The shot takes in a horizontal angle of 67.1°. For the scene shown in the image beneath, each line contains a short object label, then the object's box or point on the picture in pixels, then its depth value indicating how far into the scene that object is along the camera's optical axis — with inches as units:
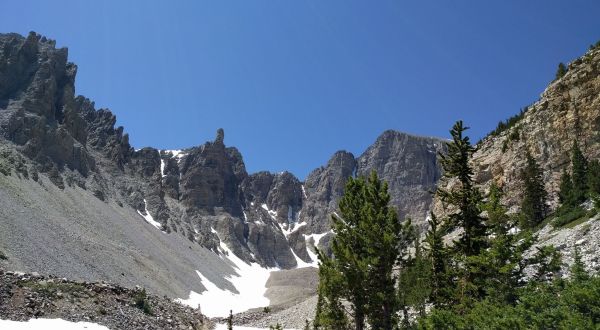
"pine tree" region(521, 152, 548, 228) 2105.1
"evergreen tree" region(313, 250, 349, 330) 946.6
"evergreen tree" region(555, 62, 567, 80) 2739.4
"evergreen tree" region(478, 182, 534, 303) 719.1
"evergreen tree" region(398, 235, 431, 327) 861.8
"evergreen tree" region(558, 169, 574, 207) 1934.9
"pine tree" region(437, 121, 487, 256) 898.1
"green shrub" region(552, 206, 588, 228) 1638.8
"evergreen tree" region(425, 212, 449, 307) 1274.6
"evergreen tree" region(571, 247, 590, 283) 588.5
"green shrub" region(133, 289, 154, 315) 1188.5
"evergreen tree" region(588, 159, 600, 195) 1747.0
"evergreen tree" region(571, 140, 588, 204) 1863.9
